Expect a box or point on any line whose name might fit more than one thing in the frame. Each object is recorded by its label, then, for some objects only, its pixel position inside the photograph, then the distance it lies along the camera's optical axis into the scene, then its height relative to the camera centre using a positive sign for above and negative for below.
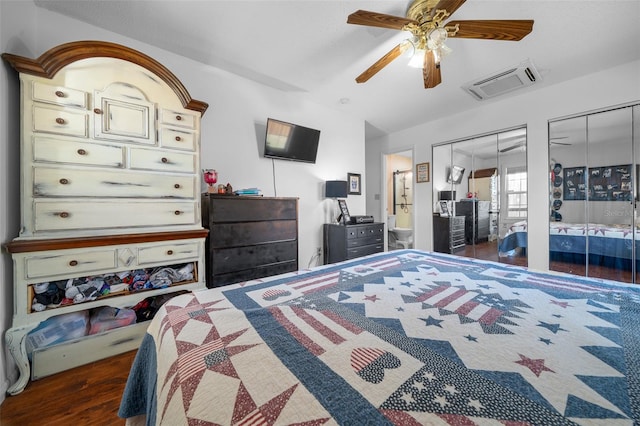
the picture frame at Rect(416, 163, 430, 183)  4.24 +0.66
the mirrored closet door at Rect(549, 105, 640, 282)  2.63 +0.17
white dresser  1.50 +0.21
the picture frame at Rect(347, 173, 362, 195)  3.93 +0.44
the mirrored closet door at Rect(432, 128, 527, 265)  3.35 +0.20
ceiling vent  2.59 +1.48
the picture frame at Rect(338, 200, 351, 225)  3.47 -0.05
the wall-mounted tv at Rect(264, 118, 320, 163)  2.94 +0.88
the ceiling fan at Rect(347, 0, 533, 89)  1.55 +1.25
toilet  4.98 -0.56
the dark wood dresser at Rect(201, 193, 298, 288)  2.21 -0.26
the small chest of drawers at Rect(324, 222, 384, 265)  3.29 -0.43
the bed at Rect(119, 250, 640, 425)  0.52 -0.42
